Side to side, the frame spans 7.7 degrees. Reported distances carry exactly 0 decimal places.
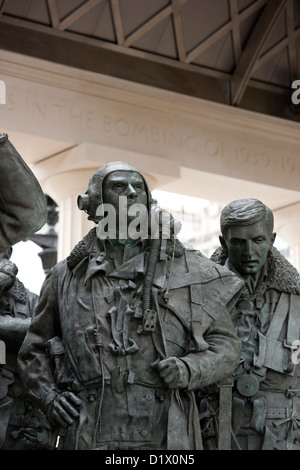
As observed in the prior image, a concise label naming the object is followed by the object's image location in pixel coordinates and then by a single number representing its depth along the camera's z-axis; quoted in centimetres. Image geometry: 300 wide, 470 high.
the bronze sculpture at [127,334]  1092
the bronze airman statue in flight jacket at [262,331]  1248
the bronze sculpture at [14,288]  1059
